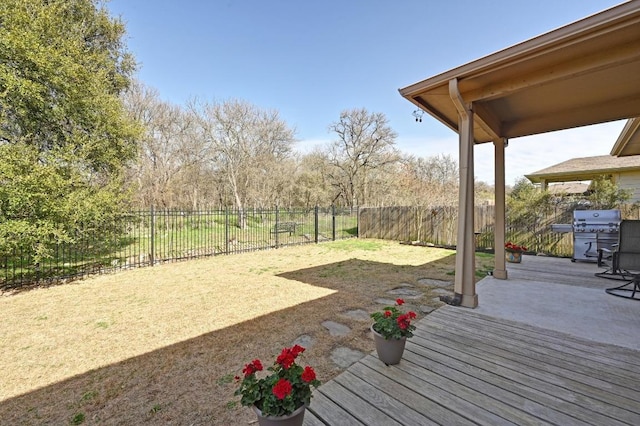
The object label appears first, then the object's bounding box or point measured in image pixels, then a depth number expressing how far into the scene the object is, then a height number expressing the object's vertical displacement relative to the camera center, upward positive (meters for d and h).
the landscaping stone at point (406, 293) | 3.94 -1.28
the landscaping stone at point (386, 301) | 3.69 -1.29
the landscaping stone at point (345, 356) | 2.19 -1.26
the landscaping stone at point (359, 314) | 3.18 -1.29
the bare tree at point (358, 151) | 18.69 +4.32
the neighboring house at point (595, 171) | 9.00 +1.47
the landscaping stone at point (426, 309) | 3.28 -1.24
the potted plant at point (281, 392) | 1.22 -0.88
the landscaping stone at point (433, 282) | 4.61 -1.28
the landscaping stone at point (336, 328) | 2.78 -1.29
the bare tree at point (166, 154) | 12.12 +2.87
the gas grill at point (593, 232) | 6.06 -0.48
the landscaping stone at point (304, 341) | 2.54 -1.29
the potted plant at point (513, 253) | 6.10 -0.99
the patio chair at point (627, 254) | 3.67 -0.60
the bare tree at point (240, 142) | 14.34 +3.88
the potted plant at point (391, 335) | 1.95 -0.92
